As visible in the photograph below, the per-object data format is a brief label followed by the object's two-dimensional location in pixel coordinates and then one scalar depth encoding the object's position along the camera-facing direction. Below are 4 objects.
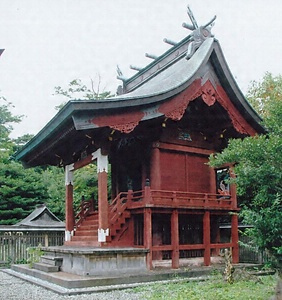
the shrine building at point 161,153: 11.35
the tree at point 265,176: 6.75
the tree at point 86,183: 20.47
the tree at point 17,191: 24.03
